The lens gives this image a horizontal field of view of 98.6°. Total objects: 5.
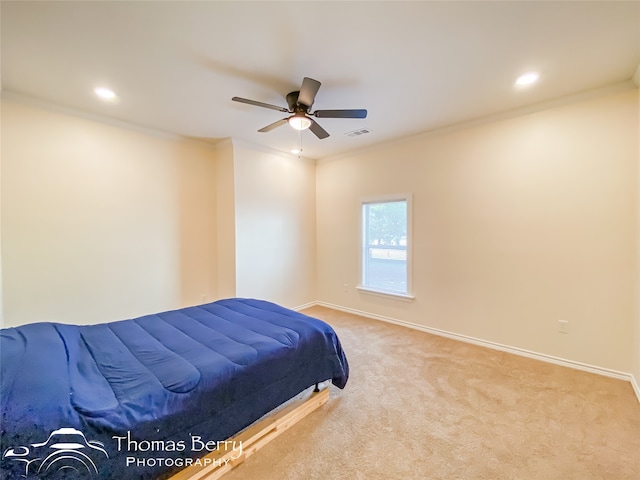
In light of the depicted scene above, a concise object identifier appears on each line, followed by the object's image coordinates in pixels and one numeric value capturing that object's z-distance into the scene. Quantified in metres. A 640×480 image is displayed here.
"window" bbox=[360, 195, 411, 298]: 4.15
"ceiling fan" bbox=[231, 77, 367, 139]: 2.21
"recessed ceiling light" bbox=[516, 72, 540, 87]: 2.39
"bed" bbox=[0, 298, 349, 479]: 1.11
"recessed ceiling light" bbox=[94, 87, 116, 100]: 2.60
